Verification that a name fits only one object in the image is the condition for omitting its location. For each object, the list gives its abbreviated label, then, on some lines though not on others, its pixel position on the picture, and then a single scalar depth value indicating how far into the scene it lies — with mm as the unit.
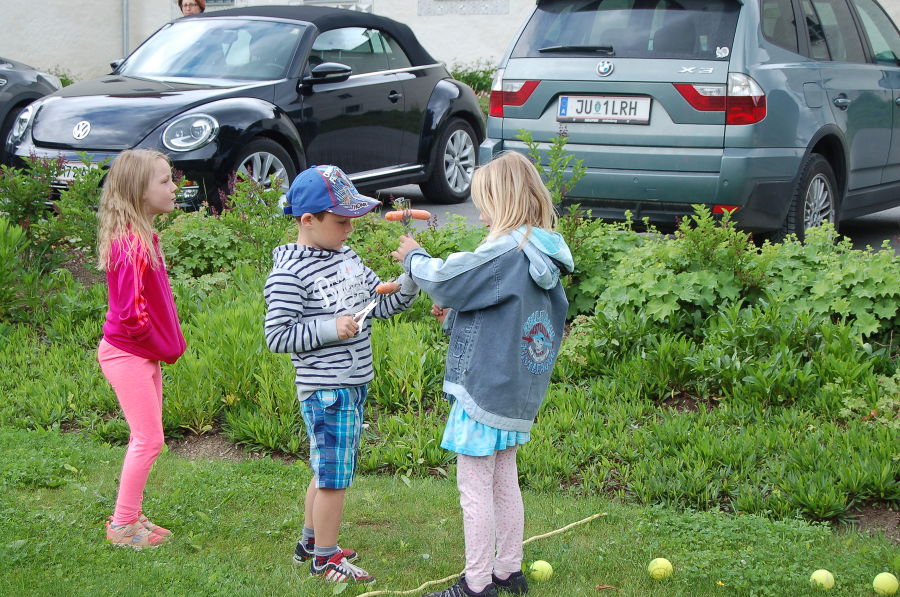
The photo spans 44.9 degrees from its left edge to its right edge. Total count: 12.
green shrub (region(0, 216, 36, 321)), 6070
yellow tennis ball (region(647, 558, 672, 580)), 3477
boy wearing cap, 3313
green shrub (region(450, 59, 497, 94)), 18359
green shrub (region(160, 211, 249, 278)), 6570
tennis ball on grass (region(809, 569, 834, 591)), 3338
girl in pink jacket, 3678
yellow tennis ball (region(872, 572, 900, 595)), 3303
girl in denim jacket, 3176
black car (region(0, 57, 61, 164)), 11211
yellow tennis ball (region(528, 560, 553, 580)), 3514
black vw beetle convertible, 7832
